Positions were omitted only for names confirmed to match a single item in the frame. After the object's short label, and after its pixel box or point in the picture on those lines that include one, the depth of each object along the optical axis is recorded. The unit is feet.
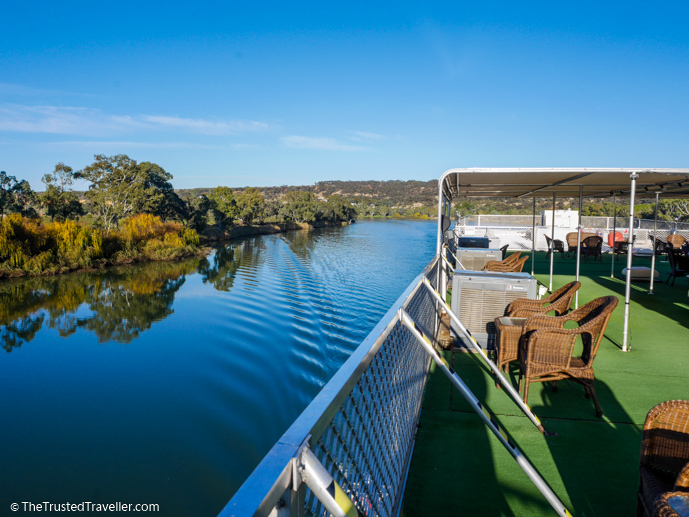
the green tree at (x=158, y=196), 143.43
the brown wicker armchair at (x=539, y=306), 15.90
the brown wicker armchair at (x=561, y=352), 12.04
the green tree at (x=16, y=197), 113.50
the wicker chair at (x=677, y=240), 50.83
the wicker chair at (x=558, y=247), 51.70
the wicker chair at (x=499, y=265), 27.35
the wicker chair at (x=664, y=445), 6.56
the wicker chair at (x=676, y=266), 29.71
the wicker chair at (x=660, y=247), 45.65
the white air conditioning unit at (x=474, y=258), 31.35
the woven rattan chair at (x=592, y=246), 46.85
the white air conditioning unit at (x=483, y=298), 17.48
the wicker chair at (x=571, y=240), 53.67
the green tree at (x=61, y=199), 132.77
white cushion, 31.19
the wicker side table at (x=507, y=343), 14.02
